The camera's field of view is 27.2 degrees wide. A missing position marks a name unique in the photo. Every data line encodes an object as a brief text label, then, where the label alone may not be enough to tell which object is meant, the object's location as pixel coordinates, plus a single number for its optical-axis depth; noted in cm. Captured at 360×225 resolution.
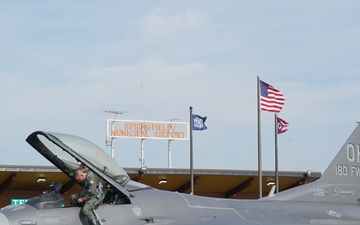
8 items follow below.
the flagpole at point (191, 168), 3353
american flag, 3366
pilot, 1338
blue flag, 3738
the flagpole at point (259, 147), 3247
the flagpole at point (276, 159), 3479
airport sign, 5853
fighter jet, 1335
